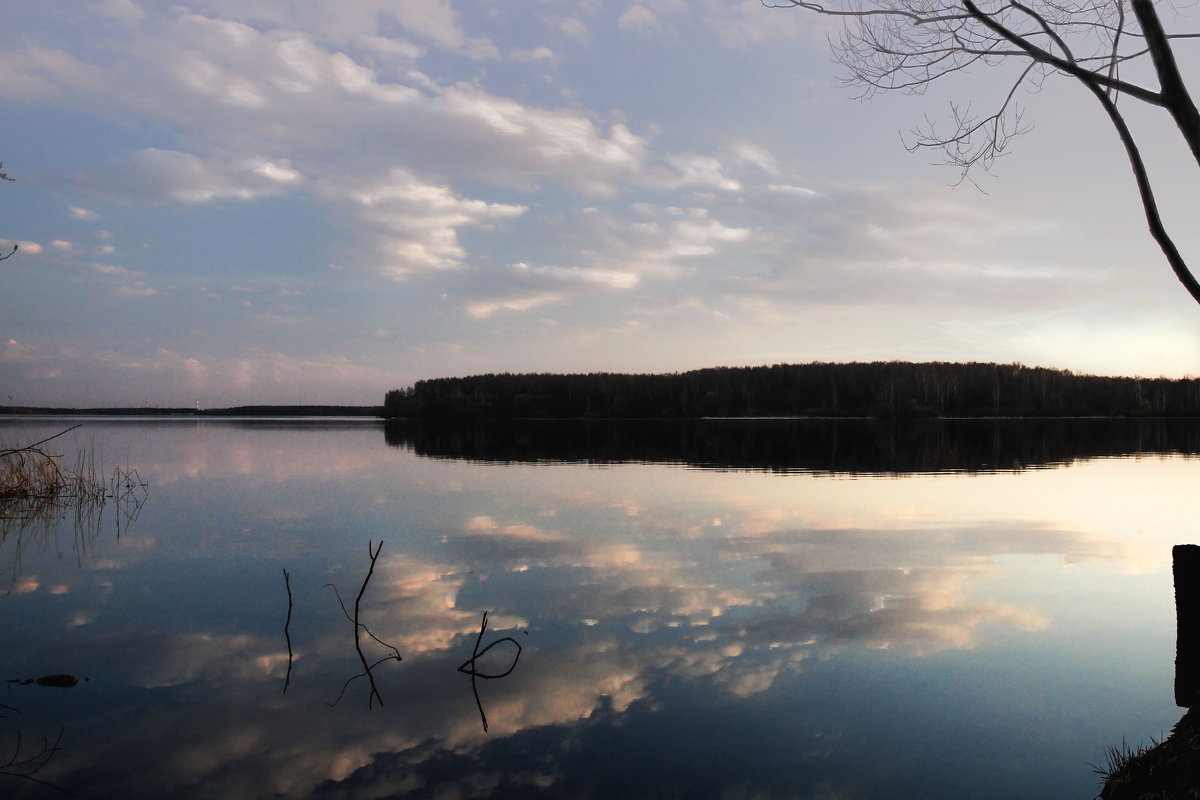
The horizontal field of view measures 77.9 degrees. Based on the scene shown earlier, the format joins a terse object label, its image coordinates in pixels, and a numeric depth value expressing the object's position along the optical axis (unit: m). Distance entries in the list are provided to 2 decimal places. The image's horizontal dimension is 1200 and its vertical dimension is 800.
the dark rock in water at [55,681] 6.73
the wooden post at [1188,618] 5.45
